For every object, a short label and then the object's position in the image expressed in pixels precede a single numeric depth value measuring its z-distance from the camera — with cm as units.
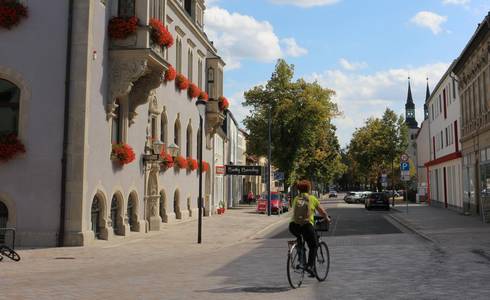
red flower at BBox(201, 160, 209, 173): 3400
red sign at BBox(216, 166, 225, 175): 3827
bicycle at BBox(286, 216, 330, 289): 909
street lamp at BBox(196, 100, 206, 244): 1823
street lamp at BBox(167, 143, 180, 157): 2391
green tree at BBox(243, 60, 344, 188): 5250
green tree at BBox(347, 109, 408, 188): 7369
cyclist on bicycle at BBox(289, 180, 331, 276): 931
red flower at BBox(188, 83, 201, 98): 3106
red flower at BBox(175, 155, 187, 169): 2841
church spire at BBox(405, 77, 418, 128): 14562
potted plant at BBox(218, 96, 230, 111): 3578
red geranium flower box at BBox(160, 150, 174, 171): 2548
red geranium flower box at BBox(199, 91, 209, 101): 3244
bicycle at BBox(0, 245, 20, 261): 1317
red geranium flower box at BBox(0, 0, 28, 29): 1680
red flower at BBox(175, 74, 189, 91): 2861
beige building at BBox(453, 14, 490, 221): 2728
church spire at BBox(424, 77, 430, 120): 12958
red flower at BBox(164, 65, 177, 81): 2556
